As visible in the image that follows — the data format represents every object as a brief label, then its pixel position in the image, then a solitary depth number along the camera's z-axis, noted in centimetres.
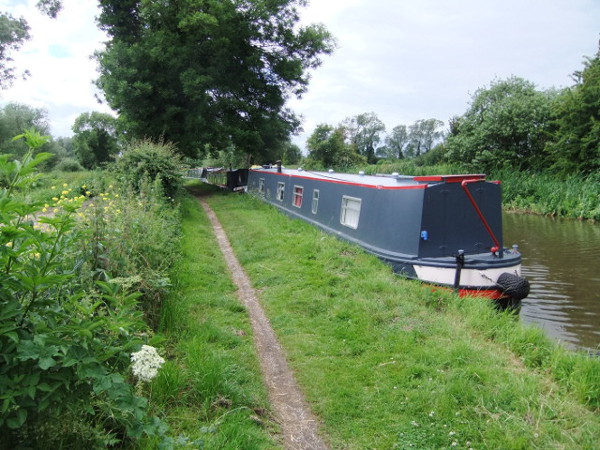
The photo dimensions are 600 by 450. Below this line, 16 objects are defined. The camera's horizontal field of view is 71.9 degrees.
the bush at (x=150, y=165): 1098
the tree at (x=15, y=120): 3338
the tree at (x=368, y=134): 6750
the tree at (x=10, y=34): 2933
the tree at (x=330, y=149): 4384
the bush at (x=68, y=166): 3662
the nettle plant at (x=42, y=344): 177
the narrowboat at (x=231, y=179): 2236
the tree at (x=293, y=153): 6259
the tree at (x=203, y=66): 1841
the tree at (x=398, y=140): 8291
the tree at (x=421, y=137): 8456
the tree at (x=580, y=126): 2197
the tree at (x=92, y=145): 3984
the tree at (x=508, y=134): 2727
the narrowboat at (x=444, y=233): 703
